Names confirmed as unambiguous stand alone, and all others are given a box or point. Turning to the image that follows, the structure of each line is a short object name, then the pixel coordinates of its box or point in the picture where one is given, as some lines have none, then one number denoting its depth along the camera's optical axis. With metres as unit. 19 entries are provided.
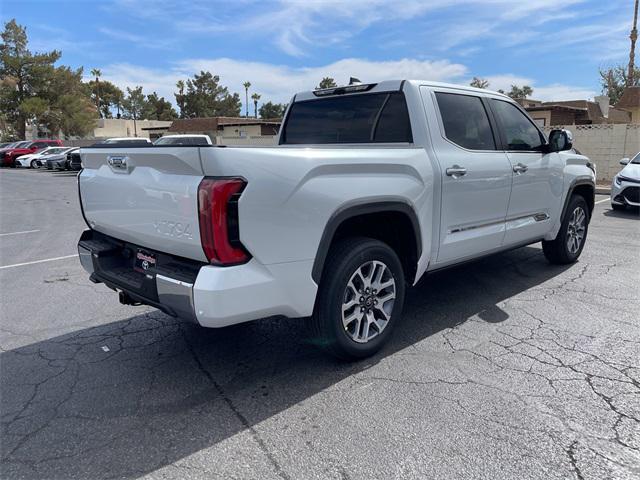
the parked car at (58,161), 30.47
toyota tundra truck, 2.73
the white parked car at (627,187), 10.27
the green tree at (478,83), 56.88
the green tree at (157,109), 95.25
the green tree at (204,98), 82.56
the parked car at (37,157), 33.75
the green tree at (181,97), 84.47
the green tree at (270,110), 83.69
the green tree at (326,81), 63.97
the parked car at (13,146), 37.01
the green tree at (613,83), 45.28
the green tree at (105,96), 90.50
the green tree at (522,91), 71.51
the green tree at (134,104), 103.50
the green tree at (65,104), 52.66
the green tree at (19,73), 50.12
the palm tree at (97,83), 87.51
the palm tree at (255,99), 98.31
